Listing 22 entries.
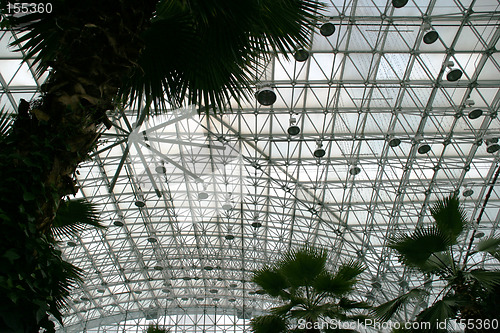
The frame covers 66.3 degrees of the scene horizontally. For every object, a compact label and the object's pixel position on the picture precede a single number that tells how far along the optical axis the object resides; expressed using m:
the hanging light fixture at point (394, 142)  17.10
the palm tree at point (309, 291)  5.37
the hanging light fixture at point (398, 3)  12.37
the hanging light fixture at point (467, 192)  18.89
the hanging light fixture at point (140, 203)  20.44
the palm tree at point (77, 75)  1.91
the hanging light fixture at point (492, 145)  15.54
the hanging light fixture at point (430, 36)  12.80
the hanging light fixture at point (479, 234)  21.59
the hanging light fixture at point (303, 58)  13.80
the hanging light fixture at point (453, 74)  13.07
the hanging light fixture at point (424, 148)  16.66
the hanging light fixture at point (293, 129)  15.48
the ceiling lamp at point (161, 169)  19.09
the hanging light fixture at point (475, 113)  14.32
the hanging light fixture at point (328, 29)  13.36
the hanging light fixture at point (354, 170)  18.38
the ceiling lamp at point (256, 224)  22.41
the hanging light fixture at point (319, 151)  16.88
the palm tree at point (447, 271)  5.21
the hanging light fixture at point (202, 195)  21.07
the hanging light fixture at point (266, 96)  12.80
